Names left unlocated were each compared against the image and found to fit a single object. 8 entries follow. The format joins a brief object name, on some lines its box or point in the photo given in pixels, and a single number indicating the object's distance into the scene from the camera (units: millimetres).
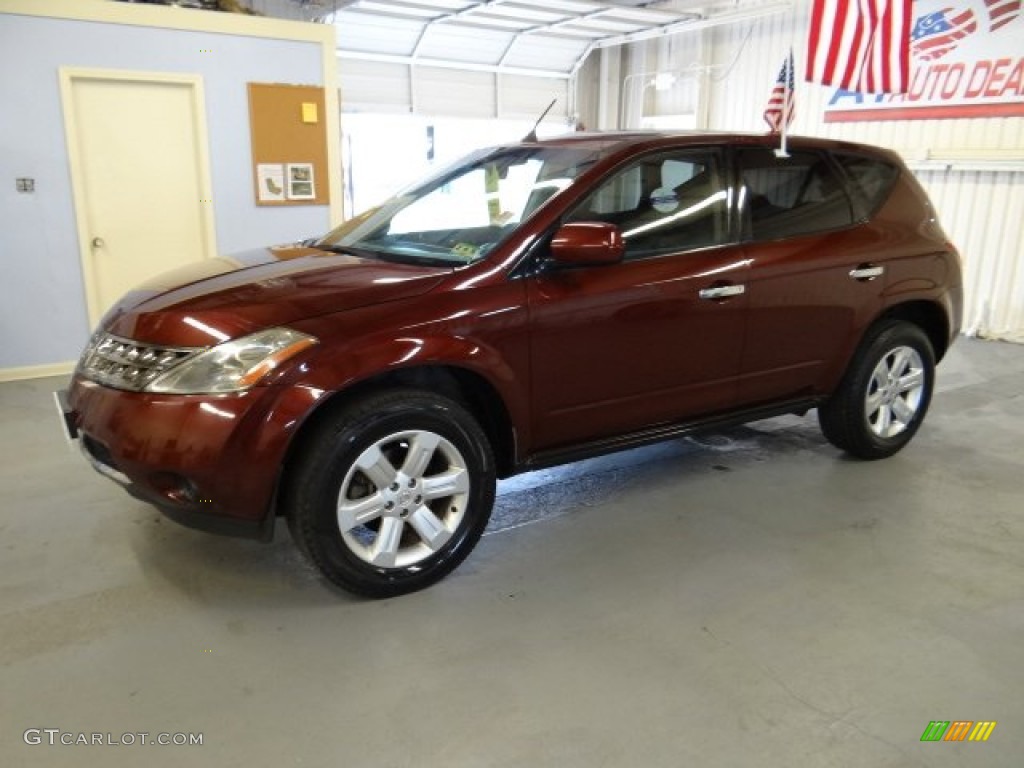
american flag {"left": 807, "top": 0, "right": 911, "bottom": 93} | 5875
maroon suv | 2367
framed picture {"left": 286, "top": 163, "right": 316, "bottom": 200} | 6160
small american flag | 7549
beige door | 5438
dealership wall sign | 7047
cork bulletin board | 5930
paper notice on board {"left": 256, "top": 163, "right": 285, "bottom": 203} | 6043
